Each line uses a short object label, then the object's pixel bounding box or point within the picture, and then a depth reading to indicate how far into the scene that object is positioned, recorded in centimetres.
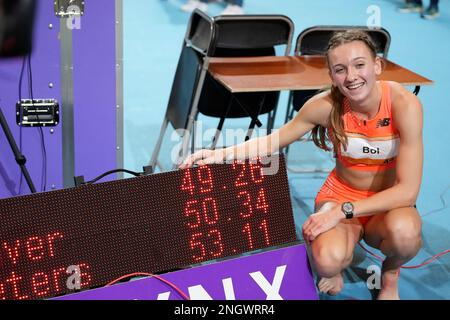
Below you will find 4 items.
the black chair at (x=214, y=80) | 479
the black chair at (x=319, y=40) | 521
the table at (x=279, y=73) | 448
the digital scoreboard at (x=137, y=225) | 271
